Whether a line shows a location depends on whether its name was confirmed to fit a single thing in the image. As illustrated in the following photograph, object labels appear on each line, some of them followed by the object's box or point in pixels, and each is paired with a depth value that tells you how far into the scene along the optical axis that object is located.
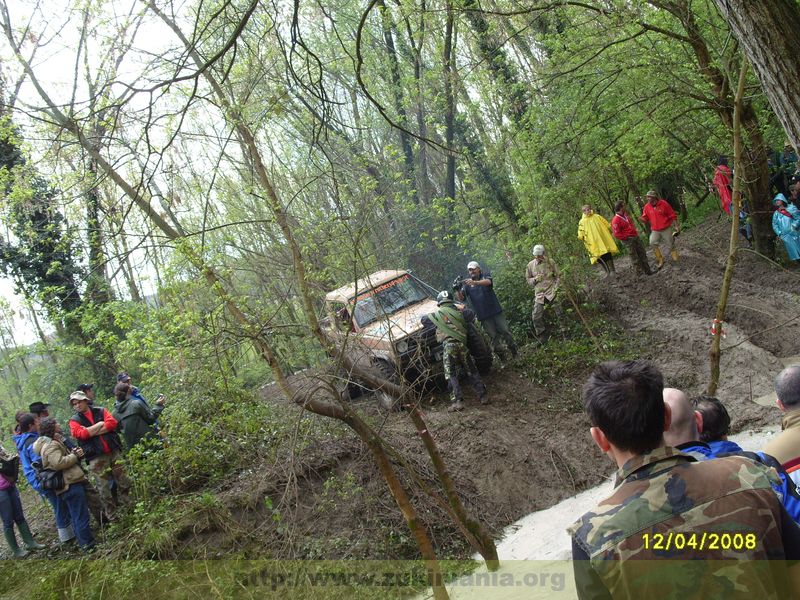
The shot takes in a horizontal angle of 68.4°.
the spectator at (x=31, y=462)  6.69
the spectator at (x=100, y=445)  6.88
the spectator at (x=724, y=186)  11.59
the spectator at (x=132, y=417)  7.40
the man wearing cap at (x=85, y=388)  7.52
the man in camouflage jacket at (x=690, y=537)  1.56
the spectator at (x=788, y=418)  2.65
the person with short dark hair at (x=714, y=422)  2.78
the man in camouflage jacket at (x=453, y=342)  8.69
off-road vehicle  8.92
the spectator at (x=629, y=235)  12.05
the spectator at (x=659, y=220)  12.24
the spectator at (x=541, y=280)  10.30
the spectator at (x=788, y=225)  10.40
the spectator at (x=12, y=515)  7.02
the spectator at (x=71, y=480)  6.44
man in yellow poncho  11.73
